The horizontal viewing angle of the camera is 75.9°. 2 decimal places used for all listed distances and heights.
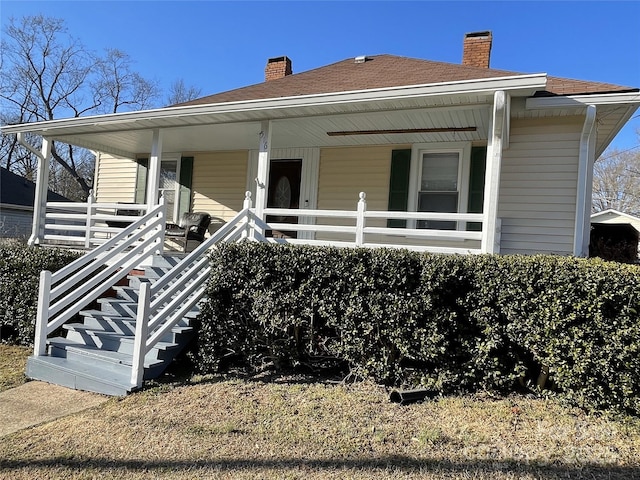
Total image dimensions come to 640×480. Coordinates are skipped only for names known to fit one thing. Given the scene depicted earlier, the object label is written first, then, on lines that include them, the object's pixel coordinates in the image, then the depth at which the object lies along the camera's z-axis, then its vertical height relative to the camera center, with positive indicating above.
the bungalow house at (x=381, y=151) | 5.25 +1.78
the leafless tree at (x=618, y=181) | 30.11 +6.79
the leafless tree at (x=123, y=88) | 28.31 +10.20
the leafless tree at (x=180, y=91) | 33.25 +11.74
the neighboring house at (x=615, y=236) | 11.42 +1.25
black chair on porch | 8.20 +0.17
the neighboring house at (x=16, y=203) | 16.91 +0.88
